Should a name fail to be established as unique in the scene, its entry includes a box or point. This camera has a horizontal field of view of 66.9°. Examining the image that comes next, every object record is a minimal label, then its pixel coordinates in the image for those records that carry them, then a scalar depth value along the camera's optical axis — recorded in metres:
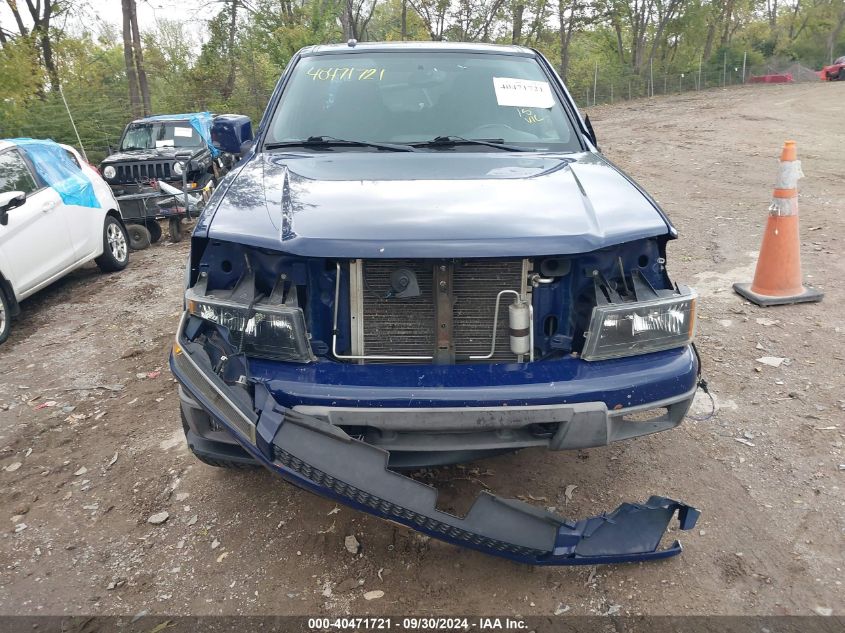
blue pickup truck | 2.24
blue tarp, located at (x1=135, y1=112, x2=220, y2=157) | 10.44
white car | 5.45
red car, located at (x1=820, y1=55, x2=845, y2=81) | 32.00
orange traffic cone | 4.96
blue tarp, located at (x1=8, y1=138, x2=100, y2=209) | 6.27
